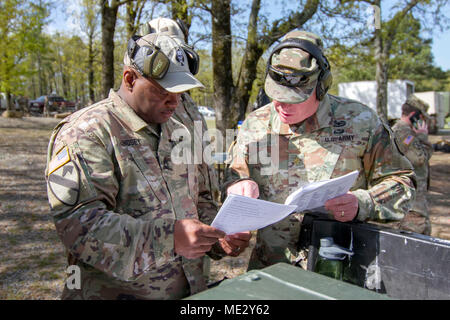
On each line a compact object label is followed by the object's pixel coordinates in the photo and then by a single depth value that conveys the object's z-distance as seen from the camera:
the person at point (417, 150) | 4.10
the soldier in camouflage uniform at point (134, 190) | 1.39
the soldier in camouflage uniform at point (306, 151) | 1.84
